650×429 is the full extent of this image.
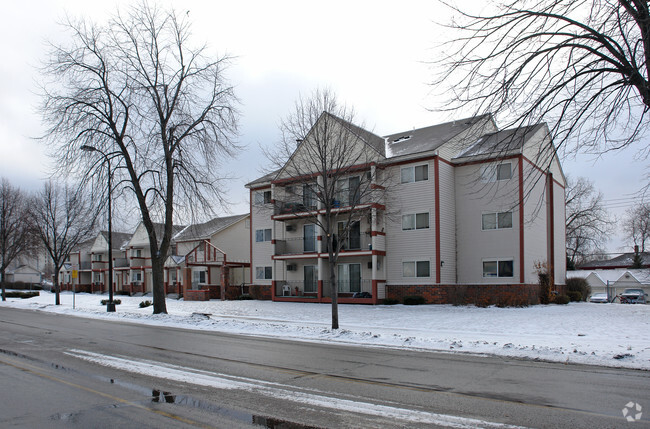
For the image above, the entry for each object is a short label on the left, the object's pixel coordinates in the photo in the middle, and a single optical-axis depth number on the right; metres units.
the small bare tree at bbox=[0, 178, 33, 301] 46.94
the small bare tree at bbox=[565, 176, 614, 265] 61.31
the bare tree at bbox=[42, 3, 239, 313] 25.30
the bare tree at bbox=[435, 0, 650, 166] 9.64
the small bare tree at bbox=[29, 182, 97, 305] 39.28
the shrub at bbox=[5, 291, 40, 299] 49.62
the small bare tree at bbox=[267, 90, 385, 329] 19.22
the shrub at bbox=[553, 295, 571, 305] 31.30
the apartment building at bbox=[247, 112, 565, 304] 30.38
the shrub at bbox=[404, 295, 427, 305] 30.94
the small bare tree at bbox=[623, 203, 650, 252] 72.55
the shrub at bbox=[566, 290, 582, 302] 35.34
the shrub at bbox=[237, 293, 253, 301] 41.00
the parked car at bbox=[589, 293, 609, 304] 47.75
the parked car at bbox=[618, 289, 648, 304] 44.69
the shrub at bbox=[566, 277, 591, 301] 37.97
